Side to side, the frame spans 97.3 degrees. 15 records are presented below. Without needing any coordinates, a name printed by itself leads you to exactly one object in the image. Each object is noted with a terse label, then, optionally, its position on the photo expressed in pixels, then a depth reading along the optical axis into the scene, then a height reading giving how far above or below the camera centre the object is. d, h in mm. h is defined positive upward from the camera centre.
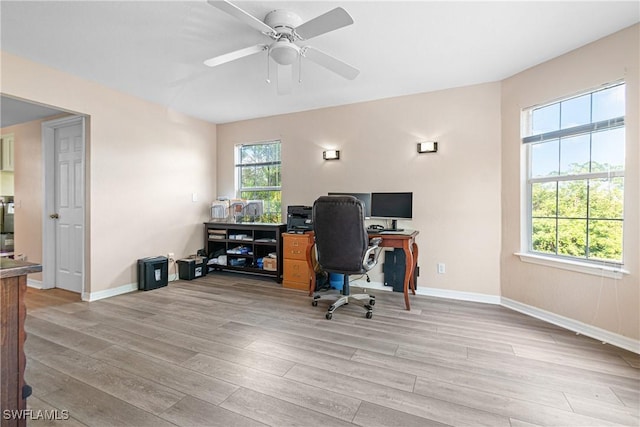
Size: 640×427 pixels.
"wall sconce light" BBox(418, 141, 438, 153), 3598 +825
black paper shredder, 3816 -864
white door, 3695 +39
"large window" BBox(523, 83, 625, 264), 2436 +344
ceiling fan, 1775 +1252
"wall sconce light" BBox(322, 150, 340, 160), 4191 +840
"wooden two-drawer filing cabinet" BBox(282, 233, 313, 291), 3857 -702
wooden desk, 3059 -374
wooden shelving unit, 4258 -616
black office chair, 2785 -270
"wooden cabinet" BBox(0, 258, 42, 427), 1031 -488
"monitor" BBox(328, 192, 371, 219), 3764 +155
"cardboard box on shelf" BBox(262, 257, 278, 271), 4238 -810
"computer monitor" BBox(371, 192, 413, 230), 3543 +60
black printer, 3990 -125
